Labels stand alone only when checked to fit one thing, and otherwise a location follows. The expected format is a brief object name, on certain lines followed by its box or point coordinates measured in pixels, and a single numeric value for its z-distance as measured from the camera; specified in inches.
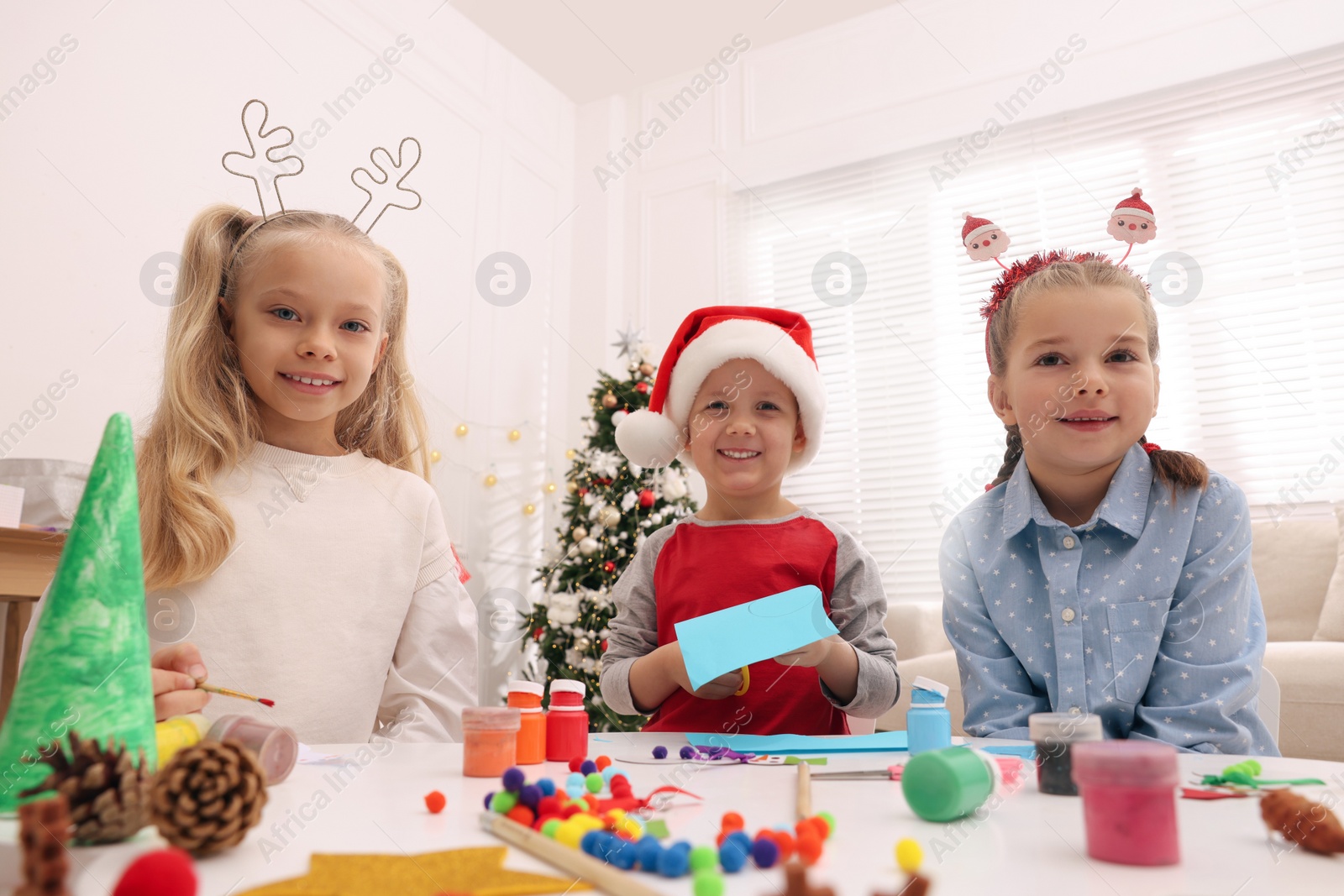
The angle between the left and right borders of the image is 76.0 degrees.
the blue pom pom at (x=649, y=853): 17.4
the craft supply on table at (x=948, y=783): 21.3
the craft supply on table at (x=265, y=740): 25.8
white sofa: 88.1
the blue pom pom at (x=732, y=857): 17.3
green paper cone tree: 20.4
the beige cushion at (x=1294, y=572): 111.0
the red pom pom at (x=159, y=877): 13.0
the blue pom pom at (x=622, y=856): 17.8
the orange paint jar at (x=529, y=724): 32.6
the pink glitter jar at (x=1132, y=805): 17.9
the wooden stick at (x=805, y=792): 22.2
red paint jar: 33.8
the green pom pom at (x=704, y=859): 17.0
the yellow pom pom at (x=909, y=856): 17.1
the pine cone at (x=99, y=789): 18.0
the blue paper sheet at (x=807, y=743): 35.8
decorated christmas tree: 133.6
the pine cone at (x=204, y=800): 17.8
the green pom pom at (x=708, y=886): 15.5
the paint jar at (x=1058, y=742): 25.3
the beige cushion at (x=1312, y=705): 87.3
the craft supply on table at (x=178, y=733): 24.3
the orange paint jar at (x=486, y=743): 29.6
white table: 16.7
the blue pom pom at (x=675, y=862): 17.0
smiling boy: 46.6
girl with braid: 41.9
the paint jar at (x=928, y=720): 32.2
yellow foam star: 15.7
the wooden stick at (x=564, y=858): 15.6
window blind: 129.0
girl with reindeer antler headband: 44.6
